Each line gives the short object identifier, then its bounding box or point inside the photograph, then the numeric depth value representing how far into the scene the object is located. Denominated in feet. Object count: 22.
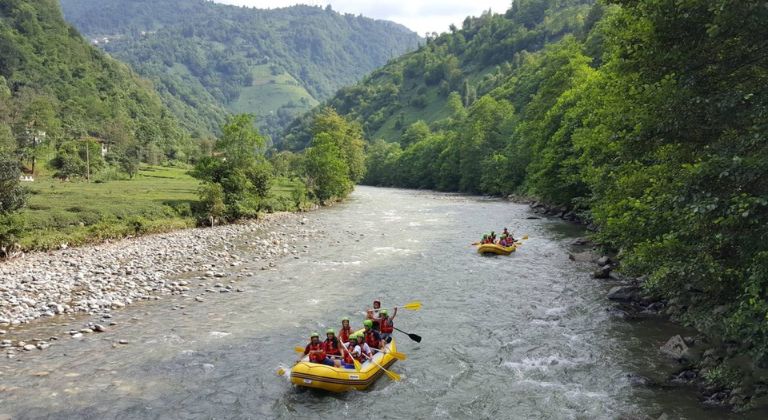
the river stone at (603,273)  82.38
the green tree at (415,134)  535.60
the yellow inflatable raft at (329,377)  45.85
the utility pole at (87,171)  219.49
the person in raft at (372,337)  53.67
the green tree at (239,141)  169.70
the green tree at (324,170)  220.23
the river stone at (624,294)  68.44
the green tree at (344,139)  292.61
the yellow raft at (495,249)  105.07
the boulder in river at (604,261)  87.89
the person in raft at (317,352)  48.67
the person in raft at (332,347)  49.44
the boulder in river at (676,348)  48.34
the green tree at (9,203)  87.40
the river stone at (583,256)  95.27
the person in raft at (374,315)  58.49
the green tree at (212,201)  145.07
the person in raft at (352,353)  48.61
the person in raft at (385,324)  58.49
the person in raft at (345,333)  53.46
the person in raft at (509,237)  109.29
